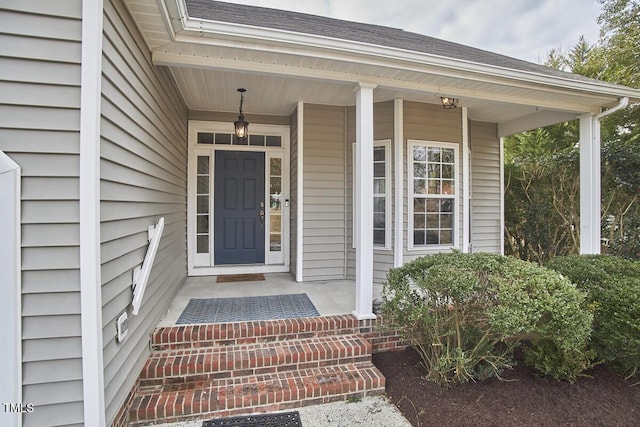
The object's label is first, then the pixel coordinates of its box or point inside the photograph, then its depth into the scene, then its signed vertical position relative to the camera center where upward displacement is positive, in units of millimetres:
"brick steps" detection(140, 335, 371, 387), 2367 -1149
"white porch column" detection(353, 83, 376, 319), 3053 +172
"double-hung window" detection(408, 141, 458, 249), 4426 +286
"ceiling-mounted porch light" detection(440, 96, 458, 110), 3982 +1394
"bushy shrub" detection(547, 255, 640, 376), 2492 -748
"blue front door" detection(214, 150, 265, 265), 4867 +72
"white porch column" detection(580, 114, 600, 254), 4082 +410
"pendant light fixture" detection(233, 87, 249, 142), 4133 +1104
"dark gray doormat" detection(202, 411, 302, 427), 2126 -1407
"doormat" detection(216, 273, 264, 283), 4480 -938
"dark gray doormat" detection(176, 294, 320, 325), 2939 -963
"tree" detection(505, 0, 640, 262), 5293 +723
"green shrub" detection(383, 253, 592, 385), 2227 -744
